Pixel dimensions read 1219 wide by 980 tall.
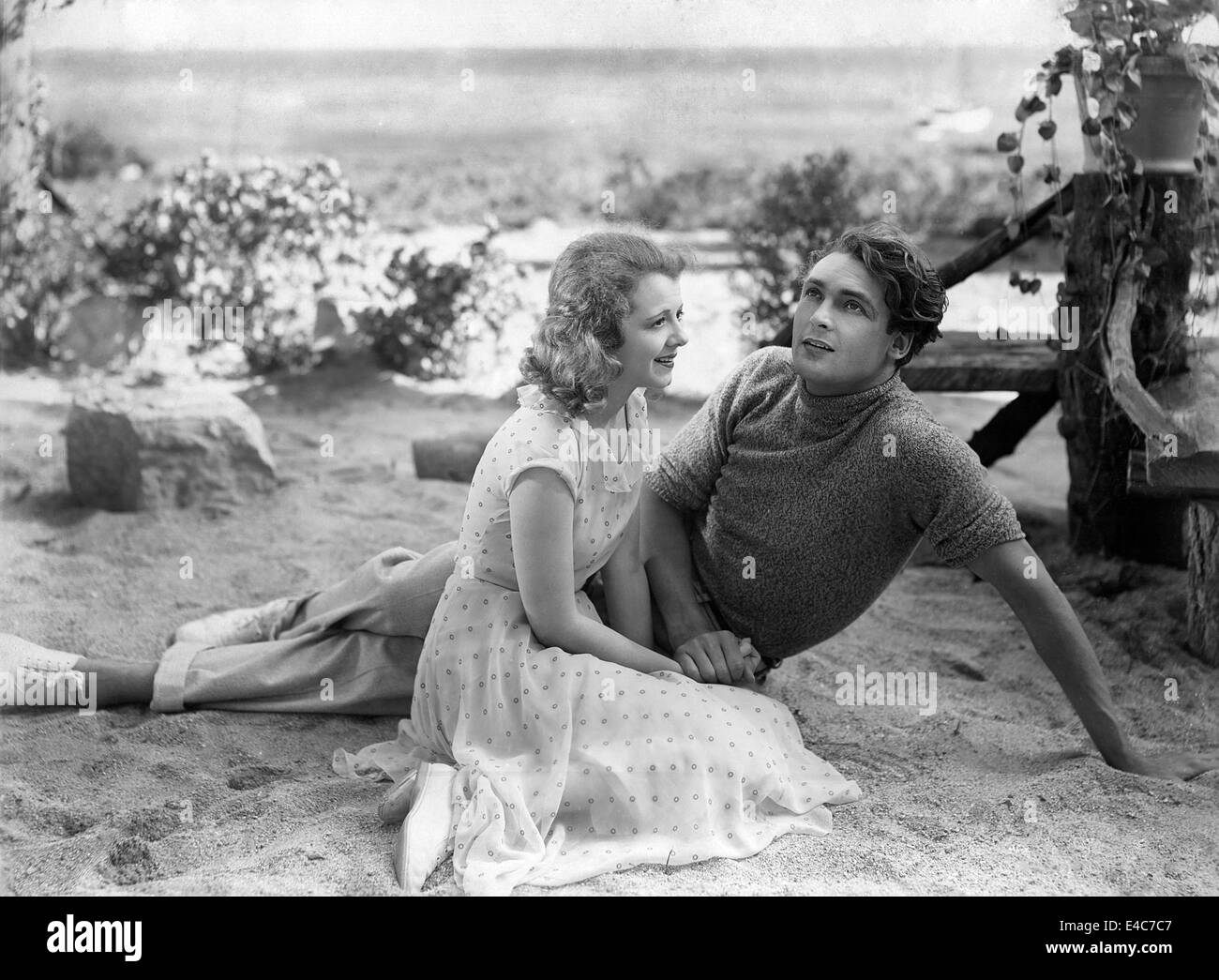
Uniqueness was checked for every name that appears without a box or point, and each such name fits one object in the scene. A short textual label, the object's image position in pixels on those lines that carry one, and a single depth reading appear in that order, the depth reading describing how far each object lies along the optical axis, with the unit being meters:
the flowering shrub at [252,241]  5.76
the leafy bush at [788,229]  5.45
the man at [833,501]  2.12
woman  2.00
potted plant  2.99
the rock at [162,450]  3.73
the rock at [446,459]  4.14
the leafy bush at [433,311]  5.48
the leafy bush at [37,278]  5.36
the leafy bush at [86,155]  9.44
